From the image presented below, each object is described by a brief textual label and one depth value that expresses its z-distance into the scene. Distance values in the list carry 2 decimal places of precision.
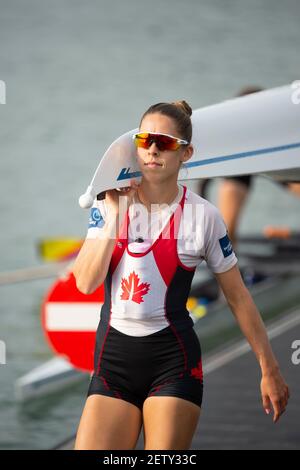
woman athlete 7.14
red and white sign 15.15
